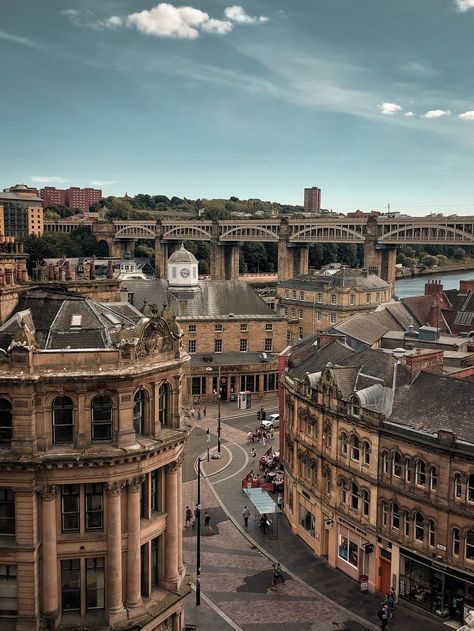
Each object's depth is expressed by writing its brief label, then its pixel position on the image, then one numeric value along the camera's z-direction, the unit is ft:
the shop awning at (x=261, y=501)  130.62
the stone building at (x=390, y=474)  102.32
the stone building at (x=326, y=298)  283.18
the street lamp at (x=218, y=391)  194.75
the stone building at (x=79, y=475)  83.35
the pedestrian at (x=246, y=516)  142.22
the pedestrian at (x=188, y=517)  141.38
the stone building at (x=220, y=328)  244.42
